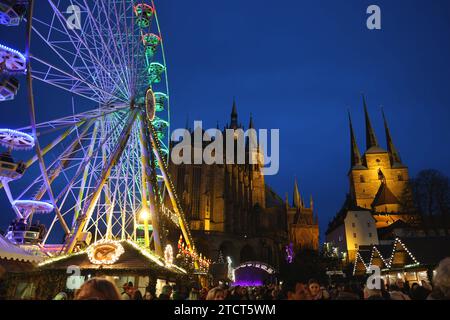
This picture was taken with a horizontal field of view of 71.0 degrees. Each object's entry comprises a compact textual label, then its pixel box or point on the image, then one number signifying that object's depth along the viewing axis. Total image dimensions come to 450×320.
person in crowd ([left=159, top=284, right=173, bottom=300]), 9.04
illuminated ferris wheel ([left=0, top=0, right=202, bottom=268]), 17.34
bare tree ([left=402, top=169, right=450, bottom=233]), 39.88
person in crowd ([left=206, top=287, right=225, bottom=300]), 5.63
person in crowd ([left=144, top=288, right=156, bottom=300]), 8.46
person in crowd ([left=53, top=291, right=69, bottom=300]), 7.12
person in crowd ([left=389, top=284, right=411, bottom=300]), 4.99
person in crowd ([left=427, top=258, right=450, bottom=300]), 3.80
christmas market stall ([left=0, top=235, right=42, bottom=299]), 14.22
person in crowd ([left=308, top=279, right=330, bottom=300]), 7.38
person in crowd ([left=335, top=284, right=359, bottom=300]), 4.96
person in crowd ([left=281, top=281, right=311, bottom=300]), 6.76
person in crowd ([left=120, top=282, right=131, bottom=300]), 9.50
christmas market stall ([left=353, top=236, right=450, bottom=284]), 19.77
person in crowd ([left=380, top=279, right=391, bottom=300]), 7.43
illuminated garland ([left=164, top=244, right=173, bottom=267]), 17.98
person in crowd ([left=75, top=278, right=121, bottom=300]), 2.94
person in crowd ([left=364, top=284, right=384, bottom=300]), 4.75
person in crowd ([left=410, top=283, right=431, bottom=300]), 7.26
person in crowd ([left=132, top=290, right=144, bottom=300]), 7.84
